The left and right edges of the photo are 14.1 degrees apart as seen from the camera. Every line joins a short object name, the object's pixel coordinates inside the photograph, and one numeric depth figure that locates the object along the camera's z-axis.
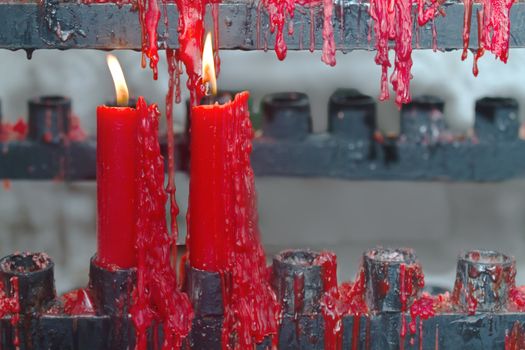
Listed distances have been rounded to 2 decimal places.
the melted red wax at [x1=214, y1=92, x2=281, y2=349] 1.18
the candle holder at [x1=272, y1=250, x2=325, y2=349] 1.22
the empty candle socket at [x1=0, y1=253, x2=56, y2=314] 1.22
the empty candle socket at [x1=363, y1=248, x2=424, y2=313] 1.22
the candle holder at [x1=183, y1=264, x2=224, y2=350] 1.20
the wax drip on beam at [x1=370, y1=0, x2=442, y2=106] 1.16
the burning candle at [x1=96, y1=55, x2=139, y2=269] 1.19
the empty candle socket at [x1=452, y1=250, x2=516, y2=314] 1.23
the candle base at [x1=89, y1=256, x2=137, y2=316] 1.21
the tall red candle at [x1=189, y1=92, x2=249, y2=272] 1.17
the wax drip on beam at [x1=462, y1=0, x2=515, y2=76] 1.16
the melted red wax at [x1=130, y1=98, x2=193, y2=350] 1.19
